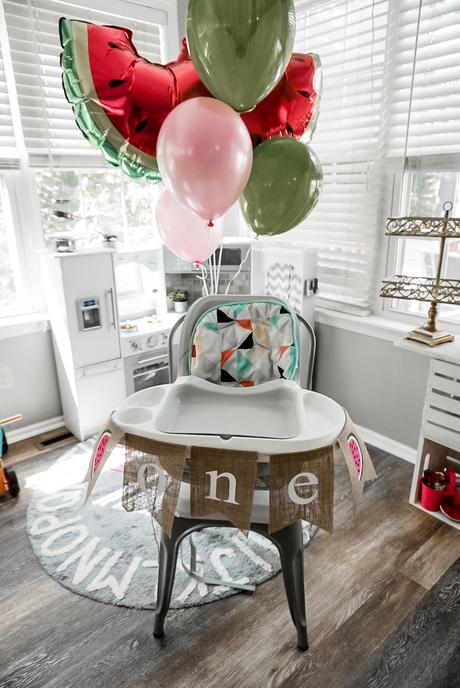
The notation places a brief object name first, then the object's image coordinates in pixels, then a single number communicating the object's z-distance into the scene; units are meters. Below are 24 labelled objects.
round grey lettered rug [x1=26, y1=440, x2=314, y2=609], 1.75
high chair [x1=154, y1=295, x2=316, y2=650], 1.63
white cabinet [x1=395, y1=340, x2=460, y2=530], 1.92
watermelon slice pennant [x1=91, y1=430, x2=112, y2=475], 1.25
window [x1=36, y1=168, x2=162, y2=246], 2.80
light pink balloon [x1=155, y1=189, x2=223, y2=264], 1.71
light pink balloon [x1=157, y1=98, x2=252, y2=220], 1.20
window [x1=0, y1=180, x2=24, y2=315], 2.69
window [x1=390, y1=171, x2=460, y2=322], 2.29
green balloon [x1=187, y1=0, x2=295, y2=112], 1.09
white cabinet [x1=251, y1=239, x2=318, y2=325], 2.65
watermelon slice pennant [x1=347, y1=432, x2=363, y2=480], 1.22
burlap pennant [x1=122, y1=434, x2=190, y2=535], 1.17
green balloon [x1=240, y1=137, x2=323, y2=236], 1.41
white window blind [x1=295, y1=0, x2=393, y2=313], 2.39
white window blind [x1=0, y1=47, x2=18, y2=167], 2.48
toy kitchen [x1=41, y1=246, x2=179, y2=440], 2.55
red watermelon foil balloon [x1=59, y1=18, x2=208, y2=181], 1.33
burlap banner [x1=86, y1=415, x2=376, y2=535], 1.14
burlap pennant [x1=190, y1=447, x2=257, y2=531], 1.13
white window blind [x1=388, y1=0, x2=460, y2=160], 2.07
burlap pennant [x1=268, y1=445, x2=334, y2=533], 1.13
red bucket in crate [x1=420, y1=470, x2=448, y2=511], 2.12
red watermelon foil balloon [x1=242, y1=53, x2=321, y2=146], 1.49
